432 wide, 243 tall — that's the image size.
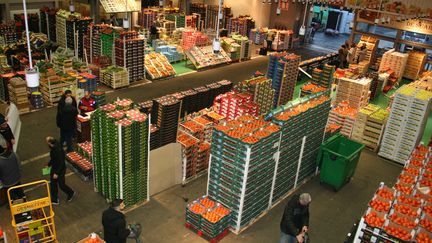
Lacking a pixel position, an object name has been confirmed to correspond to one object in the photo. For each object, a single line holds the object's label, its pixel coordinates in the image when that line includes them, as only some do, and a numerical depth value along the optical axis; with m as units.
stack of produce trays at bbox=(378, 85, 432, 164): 12.48
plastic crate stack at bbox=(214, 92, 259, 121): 12.14
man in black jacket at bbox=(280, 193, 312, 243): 7.63
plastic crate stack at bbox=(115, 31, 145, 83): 18.00
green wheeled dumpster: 11.02
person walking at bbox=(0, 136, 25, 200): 8.85
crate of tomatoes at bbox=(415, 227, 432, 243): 6.97
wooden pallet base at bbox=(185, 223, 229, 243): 9.03
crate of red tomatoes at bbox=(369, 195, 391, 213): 7.78
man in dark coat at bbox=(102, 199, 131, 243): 7.24
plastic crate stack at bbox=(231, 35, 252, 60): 23.97
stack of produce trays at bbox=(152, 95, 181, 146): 10.21
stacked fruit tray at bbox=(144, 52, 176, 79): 19.65
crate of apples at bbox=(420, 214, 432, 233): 7.38
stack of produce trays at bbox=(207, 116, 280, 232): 8.71
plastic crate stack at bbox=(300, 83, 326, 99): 15.51
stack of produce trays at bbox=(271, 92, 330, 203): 9.81
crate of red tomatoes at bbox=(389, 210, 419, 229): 7.25
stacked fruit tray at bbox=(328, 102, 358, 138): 14.48
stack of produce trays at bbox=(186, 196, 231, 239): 8.93
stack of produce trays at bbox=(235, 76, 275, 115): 13.30
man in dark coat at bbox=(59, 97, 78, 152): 11.69
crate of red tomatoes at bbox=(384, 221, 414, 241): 6.98
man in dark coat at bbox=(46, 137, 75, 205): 9.19
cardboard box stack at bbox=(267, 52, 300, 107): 16.34
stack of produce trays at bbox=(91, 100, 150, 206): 8.98
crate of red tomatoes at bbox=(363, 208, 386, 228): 7.18
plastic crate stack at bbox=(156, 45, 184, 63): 22.11
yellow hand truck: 7.98
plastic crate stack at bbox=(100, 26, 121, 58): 18.78
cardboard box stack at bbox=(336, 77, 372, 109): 15.59
